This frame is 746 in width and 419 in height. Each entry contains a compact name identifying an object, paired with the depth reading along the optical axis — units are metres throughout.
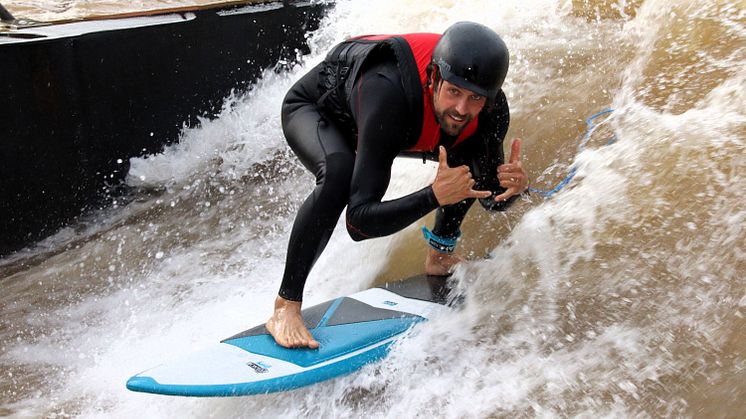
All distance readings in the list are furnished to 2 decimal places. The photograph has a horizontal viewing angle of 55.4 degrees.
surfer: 2.83
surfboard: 2.88
